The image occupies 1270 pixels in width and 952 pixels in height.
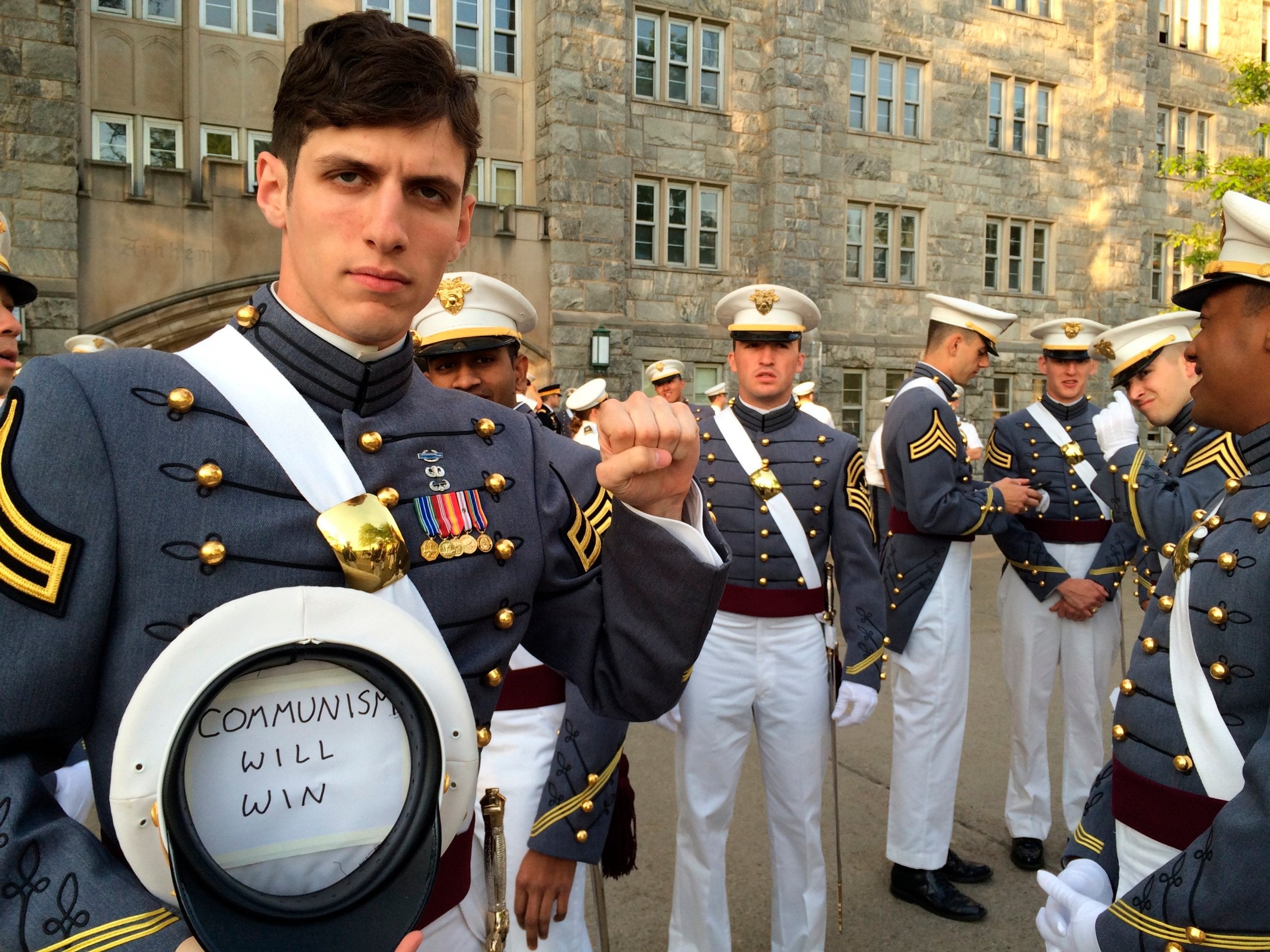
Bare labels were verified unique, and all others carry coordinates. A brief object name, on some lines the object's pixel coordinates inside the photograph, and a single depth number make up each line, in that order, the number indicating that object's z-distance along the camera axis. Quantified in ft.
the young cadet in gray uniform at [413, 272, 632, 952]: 8.43
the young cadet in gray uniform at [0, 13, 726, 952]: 3.79
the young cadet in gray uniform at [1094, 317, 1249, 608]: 12.58
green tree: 48.08
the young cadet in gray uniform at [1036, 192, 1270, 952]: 5.79
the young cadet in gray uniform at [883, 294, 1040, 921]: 14.49
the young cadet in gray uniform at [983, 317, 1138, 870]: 15.99
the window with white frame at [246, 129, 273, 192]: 48.11
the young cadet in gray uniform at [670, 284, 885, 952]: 12.19
